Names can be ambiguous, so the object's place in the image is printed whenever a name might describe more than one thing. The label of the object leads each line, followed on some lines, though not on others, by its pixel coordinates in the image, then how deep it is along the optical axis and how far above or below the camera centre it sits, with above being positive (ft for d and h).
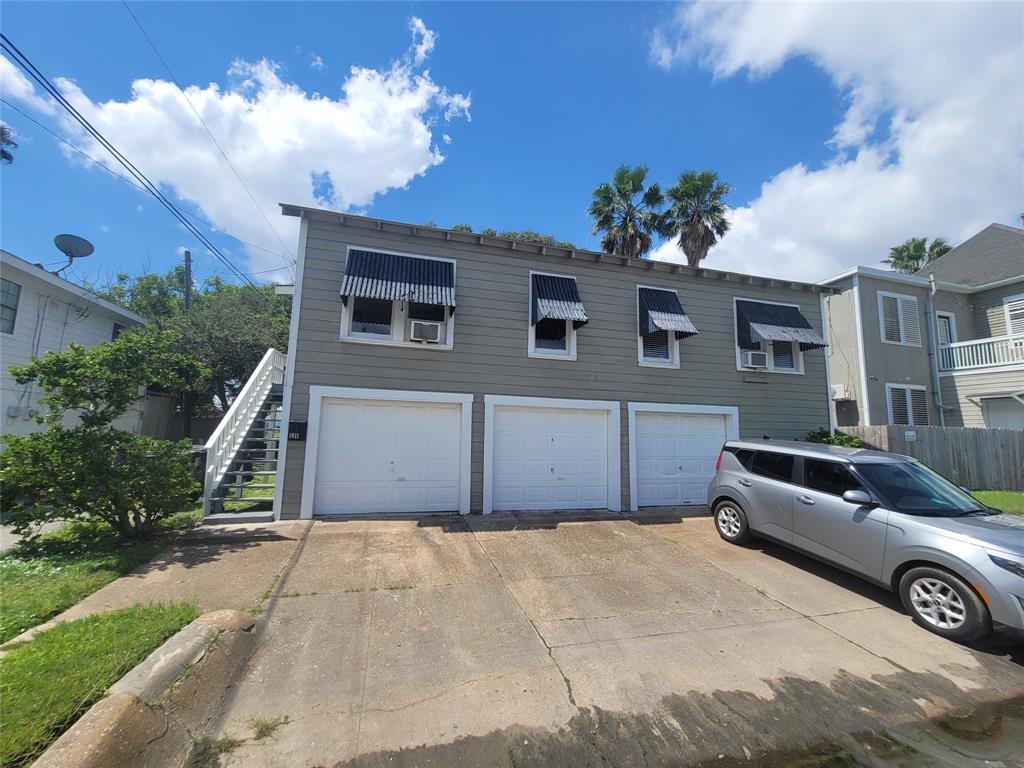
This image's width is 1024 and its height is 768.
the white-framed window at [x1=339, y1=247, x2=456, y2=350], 25.80 +6.77
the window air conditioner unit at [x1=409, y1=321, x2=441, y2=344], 25.94 +6.21
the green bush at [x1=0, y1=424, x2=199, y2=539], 16.85 -2.18
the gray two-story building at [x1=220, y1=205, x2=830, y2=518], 24.90 +4.01
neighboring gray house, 43.88 +9.95
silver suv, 12.41 -2.94
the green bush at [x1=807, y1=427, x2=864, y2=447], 31.40 +0.29
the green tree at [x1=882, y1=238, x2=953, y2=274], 76.07 +34.91
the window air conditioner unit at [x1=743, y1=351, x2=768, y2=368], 32.73 +6.29
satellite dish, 37.47 +15.98
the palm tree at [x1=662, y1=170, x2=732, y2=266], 56.29 +30.13
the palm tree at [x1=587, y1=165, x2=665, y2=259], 57.88 +31.14
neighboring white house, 31.01 +8.64
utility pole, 51.29 +1.92
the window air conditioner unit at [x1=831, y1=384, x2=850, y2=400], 44.55 +5.40
